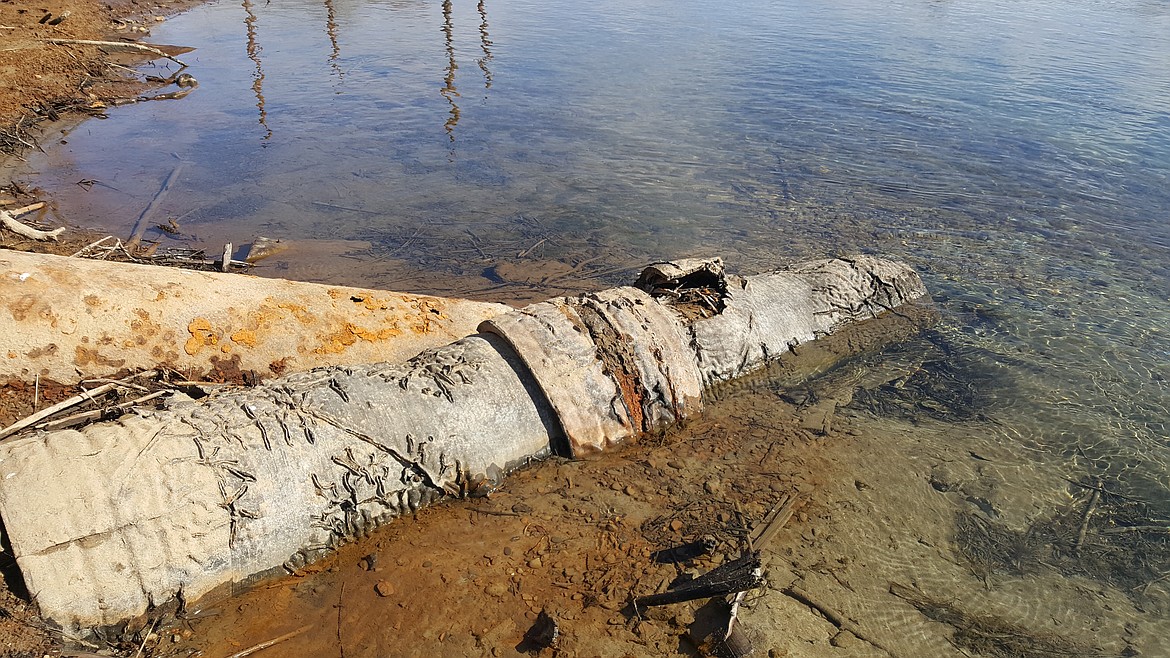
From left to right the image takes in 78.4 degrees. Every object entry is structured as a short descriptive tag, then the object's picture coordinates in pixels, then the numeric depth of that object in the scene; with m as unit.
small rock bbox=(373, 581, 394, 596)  3.36
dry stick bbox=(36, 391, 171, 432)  3.67
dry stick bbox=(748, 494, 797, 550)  3.74
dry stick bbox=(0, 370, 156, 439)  3.54
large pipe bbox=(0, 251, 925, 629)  2.91
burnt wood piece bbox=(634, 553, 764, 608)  3.32
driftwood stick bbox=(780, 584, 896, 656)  3.30
